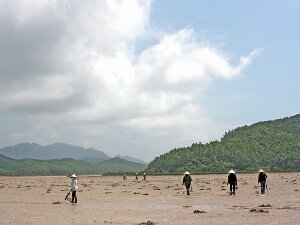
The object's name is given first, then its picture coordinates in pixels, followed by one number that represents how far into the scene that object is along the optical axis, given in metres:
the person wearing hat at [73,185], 36.09
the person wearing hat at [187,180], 44.49
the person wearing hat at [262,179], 42.78
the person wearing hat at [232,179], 42.75
